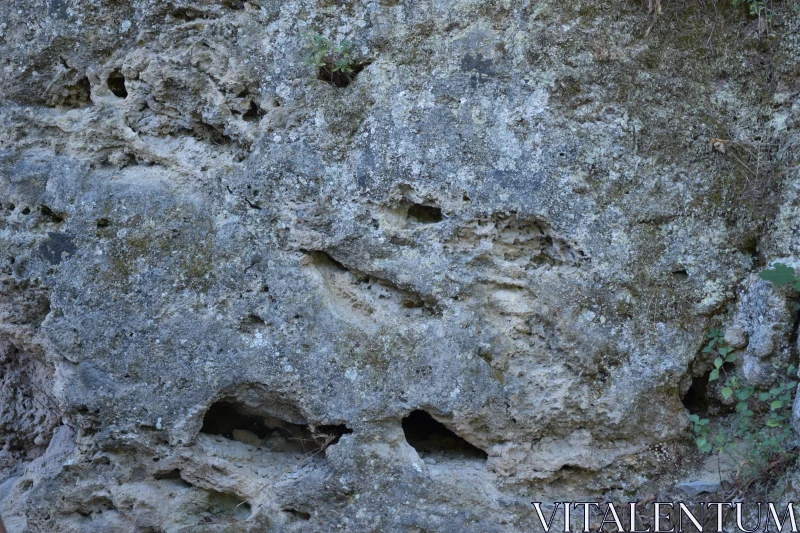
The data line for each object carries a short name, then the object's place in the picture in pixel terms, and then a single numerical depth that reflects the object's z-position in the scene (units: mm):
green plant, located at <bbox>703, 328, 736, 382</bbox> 3076
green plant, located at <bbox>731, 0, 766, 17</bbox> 3064
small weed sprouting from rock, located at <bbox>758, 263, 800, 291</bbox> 2900
